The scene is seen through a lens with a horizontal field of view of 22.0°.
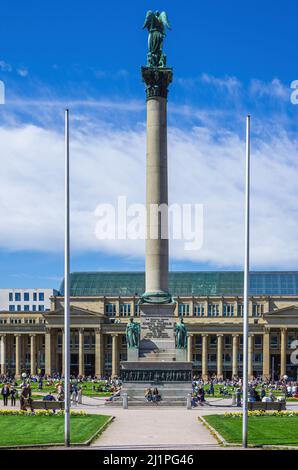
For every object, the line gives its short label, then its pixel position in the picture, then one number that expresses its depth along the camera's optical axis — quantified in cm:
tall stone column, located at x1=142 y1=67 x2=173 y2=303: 8162
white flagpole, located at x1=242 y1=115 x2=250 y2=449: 4003
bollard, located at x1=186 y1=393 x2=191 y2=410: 7034
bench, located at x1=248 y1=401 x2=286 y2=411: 6556
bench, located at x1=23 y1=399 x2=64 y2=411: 6316
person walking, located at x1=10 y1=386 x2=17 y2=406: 7352
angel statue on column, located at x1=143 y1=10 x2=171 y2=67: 8550
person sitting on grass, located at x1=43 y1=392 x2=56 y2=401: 7052
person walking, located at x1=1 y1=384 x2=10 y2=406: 7300
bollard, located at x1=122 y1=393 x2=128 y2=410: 7043
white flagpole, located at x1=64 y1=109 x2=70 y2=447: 3956
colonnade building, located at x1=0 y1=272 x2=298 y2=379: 18950
